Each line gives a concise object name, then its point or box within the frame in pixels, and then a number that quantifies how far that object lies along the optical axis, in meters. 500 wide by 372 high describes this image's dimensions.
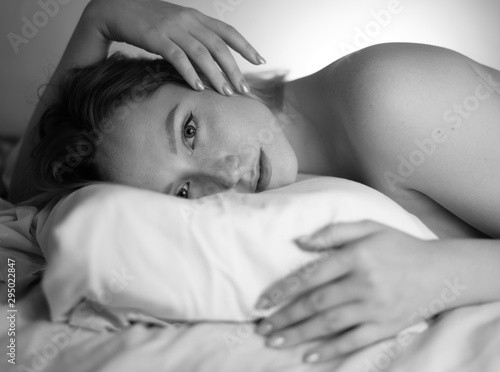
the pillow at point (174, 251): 0.68
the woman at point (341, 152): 0.69
